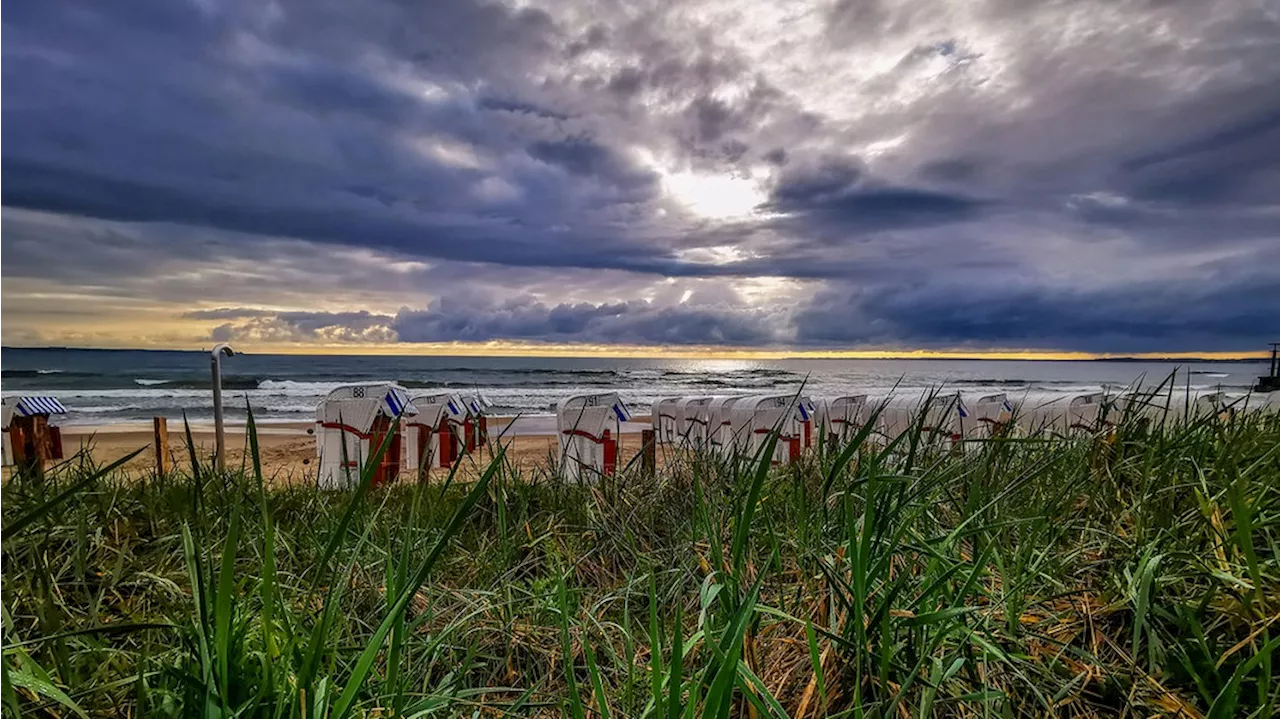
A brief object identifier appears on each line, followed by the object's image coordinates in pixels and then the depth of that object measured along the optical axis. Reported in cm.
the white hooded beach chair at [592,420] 942
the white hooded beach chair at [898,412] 1262
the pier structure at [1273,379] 2786
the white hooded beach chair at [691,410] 1360
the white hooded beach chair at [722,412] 1251
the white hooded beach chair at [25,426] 1014
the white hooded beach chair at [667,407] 1441
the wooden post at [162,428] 757
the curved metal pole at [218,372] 619
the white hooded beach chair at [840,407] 1274
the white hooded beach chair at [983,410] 1378
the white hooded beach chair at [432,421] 1191
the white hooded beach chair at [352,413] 991
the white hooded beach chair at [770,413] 1150
